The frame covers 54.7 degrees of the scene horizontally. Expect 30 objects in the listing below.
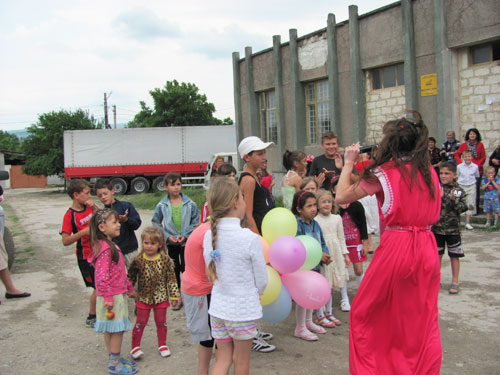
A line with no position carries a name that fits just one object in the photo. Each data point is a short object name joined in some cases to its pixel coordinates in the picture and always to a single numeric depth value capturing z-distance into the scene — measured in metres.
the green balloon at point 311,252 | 4.27
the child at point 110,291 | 4.06
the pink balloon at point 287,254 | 3.89
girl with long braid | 3.04
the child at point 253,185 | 4.46
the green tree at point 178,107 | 41.81
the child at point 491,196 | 9.80
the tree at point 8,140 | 73.54
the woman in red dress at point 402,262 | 3.20
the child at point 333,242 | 5.27
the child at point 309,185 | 5.35
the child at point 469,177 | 10.46
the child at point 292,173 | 5.74
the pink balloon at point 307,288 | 4.14
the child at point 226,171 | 5.24
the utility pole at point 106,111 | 50.53
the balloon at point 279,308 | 3.98
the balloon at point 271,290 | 3.80
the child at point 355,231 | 5.68
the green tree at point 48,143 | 32.66
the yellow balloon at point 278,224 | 4.24
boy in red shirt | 5.10
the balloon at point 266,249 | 4.10
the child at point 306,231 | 4.72
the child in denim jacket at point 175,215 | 5.55
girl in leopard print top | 4.41
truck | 28.09
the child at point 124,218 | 5.17
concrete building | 11.20
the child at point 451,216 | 5.74
